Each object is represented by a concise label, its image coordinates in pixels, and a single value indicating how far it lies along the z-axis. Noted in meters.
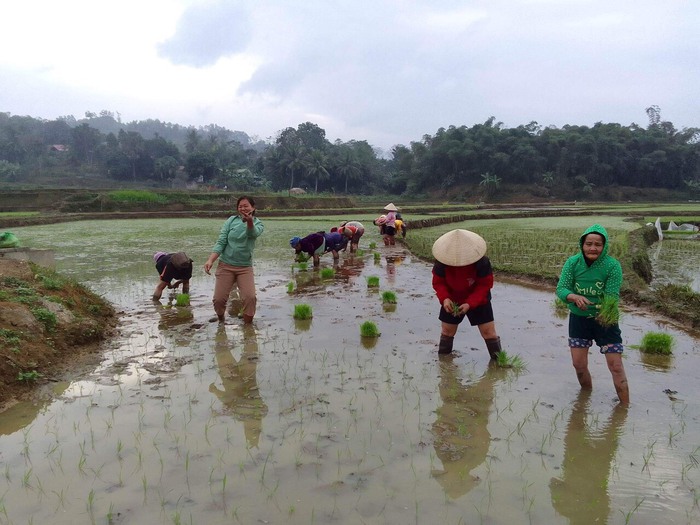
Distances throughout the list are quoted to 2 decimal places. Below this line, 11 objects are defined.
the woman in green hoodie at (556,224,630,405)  3.80
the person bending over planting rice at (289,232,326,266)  10.08
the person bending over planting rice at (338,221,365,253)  12.19
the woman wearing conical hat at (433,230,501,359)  4.64
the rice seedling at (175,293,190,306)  7.17
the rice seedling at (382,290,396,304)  7.38
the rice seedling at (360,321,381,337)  5.67
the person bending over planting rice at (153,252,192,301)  7.40
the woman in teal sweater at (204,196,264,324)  6.14
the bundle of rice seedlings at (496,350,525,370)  4.69
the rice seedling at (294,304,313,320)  6.46
